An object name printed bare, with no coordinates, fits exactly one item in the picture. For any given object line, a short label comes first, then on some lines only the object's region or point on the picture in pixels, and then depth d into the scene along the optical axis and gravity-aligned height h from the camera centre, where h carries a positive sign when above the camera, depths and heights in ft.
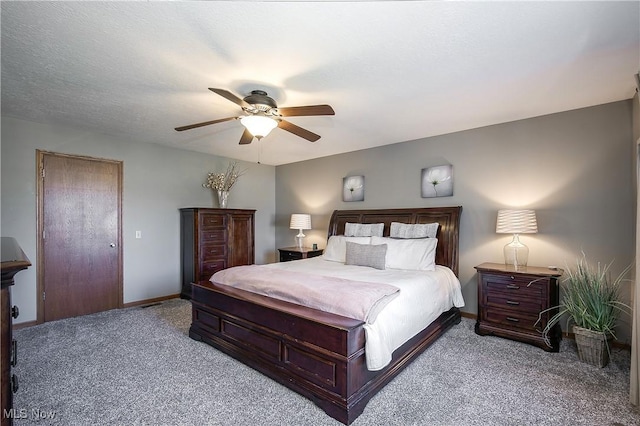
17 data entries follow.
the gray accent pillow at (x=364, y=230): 14.93 -0.92
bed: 6.63 -3.52
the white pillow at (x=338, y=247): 14.17 -1.70
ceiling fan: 8.20 +2.84
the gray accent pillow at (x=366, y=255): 12.07 -1.79
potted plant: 8.78 -3.09
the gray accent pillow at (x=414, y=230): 13.21 -0.84
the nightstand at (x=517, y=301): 9.99 -3.18
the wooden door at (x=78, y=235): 12.48 -0.95
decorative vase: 17.58 +0.83
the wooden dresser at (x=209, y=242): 15.65 -1.60
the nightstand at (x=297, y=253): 17.20 -2.39
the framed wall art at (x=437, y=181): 13.83 +1.40
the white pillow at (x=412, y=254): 11.97 -1.77
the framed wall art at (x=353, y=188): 16.96 +1.35
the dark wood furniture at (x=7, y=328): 4.09 -1.76
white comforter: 7.05 -2.70
